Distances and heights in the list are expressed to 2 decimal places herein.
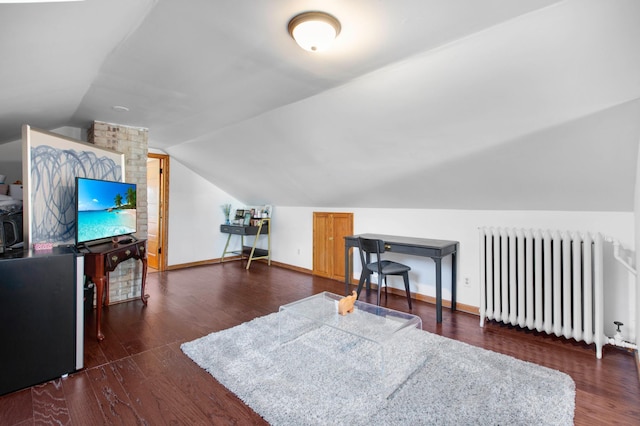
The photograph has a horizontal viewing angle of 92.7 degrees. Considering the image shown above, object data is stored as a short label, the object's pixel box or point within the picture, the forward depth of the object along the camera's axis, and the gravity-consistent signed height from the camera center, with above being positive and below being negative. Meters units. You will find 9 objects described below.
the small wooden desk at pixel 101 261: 2.55 -0.42
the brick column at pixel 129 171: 3.63 +0.54
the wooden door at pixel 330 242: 4.70 -0.45
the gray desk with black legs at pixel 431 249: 3.09 -0.38
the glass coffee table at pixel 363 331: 2.07 -0.95
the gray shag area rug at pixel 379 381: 1.69 -1.10
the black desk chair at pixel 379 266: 3.32 -0.60
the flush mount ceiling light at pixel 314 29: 1.58 +0.98
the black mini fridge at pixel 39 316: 1.86 -0.67
